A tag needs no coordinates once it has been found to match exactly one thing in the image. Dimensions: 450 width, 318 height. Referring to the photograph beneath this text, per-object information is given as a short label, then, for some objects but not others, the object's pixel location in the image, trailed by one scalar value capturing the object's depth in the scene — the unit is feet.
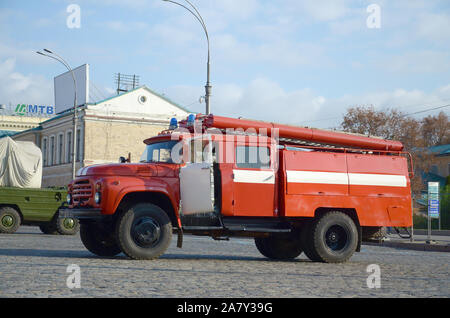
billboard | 211.43
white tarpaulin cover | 82.48
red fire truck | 41.45
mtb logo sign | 285.43
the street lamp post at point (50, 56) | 125.21
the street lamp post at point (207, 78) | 83.76
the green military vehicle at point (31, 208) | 77.56
